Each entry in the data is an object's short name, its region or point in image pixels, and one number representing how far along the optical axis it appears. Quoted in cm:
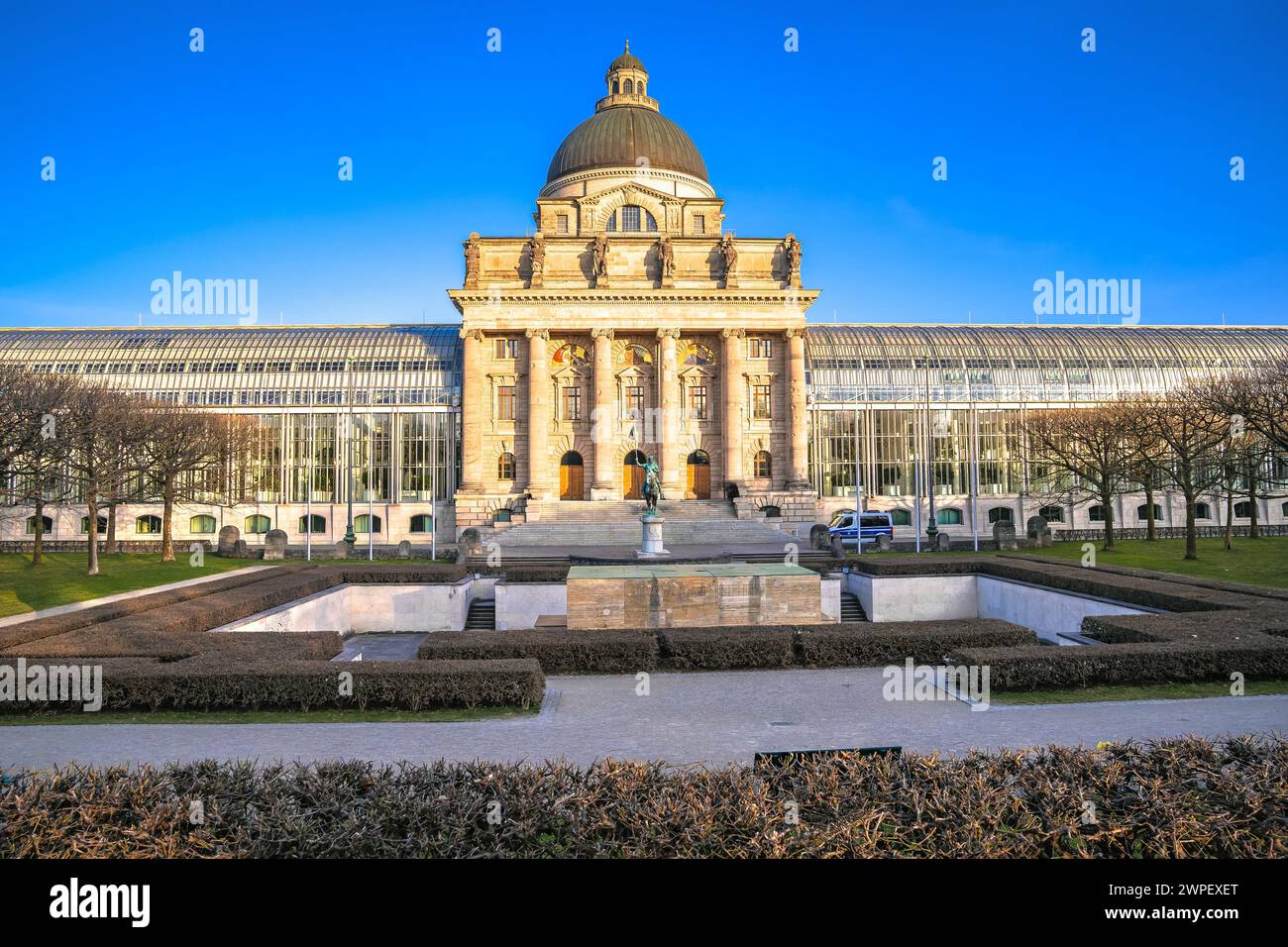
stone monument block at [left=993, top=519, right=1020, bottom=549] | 5153
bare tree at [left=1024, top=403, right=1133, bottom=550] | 5322
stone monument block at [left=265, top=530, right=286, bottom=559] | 5028
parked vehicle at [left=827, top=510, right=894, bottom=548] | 5509
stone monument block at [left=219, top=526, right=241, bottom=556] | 5181
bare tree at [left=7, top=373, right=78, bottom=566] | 3369
